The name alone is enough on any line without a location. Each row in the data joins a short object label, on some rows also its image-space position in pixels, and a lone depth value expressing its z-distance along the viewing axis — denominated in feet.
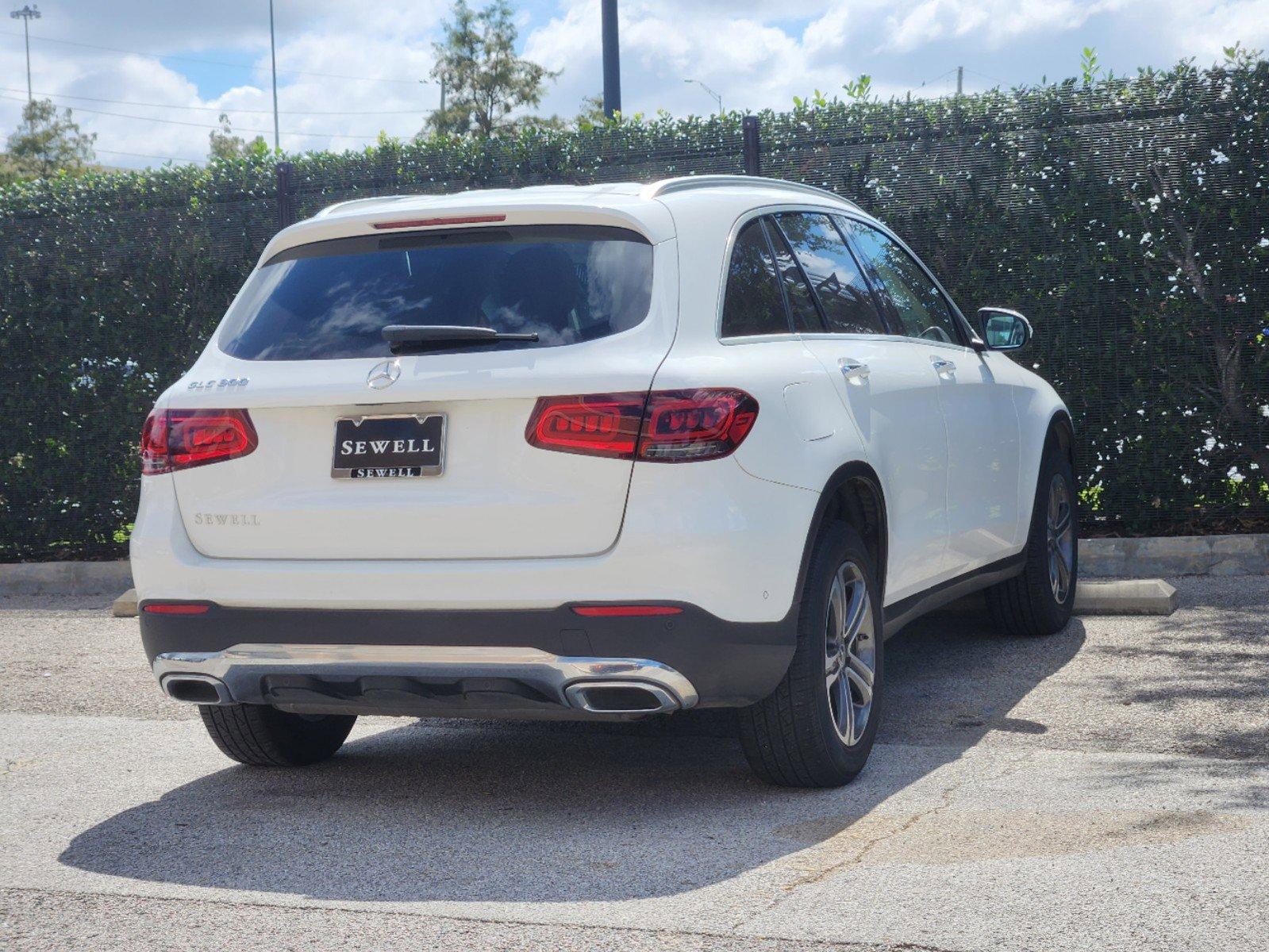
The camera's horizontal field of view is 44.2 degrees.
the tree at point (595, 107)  170.14
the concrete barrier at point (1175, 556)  28.91
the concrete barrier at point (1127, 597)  25.11
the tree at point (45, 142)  224.33
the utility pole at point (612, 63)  47.85
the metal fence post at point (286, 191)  35.42
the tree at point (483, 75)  169.07
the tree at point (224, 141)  240.26
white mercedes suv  13.67
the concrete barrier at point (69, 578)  34.65
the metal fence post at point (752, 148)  32.30
